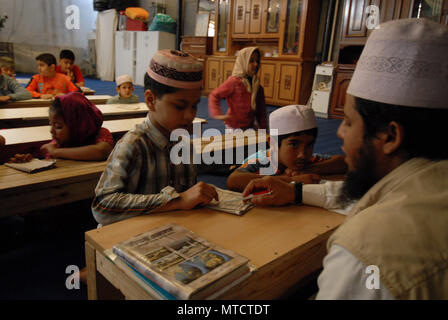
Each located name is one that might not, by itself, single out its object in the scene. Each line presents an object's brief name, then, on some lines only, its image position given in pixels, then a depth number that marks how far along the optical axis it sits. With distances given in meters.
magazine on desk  0.72
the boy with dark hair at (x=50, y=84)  4.50
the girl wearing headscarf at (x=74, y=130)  2.12
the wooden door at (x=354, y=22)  6.54
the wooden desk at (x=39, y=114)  3.22
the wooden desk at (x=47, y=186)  1.65
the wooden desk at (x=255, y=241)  0.87
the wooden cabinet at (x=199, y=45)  9.61
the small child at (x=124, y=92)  4.28
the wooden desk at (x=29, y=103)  3.95
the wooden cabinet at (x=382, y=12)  5.80
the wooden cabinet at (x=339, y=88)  6.82
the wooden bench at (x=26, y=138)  2.32
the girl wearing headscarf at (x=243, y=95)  3.31
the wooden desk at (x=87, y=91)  5.34
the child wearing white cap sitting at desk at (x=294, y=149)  1.77
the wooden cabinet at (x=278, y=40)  7.56
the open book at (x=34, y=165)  1.85
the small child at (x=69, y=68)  5.54
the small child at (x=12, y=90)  4.06
